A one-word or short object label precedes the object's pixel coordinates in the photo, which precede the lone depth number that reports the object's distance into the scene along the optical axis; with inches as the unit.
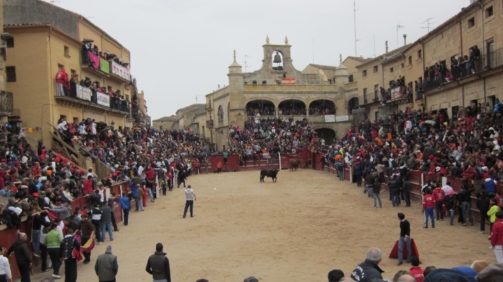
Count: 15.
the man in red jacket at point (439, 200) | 744.3
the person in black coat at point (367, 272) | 279.7
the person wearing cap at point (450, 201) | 748.7
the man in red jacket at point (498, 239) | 490.9
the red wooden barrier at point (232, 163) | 1847.9
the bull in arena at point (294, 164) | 1707.1
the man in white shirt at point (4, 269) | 424.8
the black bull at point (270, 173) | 1390.3
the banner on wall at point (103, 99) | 1359.5
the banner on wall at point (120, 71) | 1519.4
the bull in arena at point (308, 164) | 1825.8
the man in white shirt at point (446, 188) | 762.2
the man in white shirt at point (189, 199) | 877.8
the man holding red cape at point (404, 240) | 534.9
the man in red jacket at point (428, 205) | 701.9
